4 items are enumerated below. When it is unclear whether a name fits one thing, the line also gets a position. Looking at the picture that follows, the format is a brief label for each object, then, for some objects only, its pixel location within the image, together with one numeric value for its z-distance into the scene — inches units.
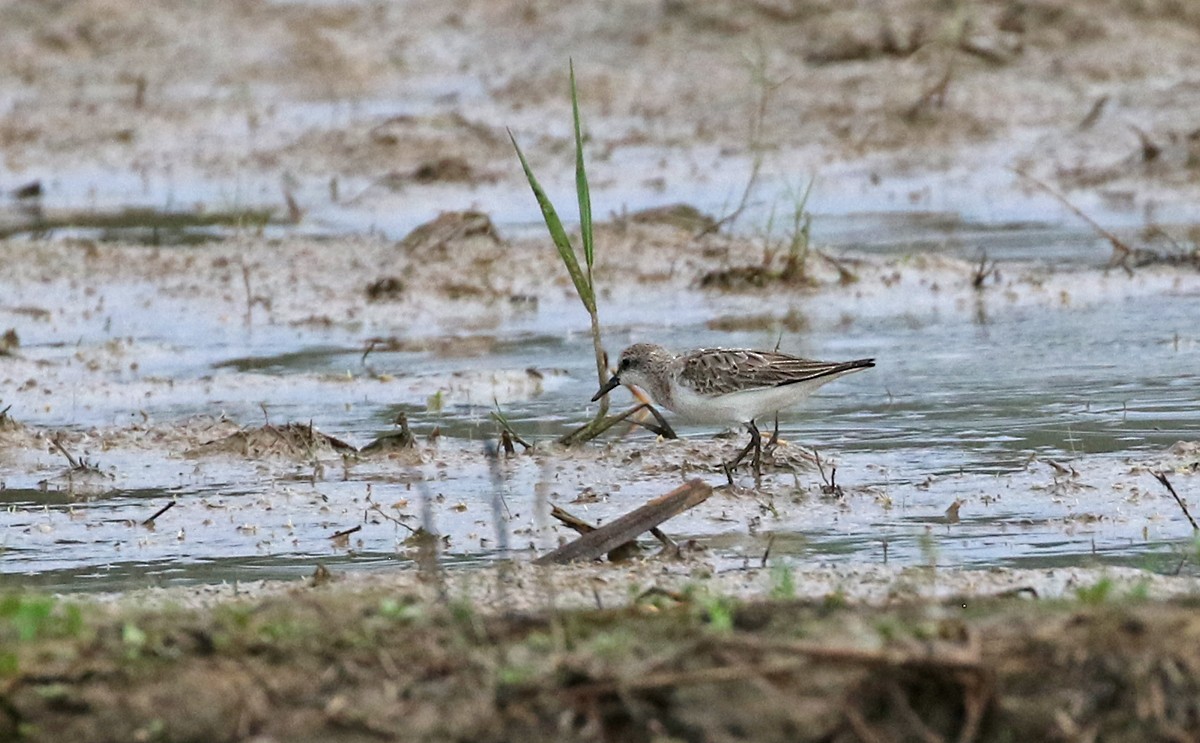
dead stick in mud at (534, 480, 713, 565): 483.8
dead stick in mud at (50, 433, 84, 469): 615.8
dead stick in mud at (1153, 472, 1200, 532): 498.0
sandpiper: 626.2
